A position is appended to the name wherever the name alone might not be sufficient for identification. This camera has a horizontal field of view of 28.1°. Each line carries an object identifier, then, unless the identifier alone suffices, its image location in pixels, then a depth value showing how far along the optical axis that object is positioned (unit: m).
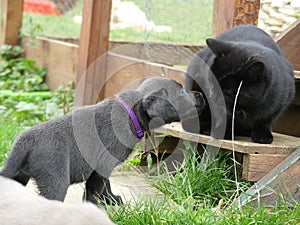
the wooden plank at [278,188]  3.12
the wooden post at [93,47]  5.42
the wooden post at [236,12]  4.15
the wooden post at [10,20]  7.51
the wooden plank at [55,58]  6.77
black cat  3.53
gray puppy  2.96
